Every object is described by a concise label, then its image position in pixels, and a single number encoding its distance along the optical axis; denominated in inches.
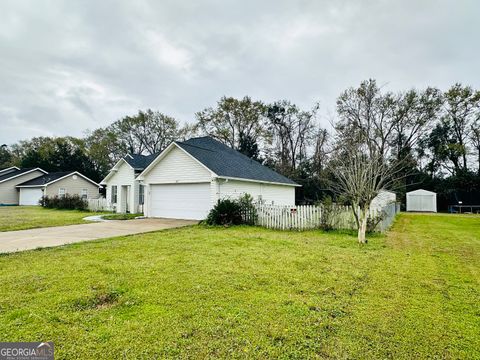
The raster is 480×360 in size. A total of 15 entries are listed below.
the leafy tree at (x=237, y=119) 1376.7
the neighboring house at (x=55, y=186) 1203.9
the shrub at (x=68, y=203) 908.3
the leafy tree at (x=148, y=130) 1595.7
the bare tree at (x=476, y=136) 1246.4
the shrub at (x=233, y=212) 503.2
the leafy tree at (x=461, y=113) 1227.9
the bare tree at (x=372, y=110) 1213.3
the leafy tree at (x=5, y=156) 2004.2
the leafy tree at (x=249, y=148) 1211.2
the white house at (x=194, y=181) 587.2
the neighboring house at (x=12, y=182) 1301.7
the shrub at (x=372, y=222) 416.3
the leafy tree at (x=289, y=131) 1333.7
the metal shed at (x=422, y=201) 1209.4
